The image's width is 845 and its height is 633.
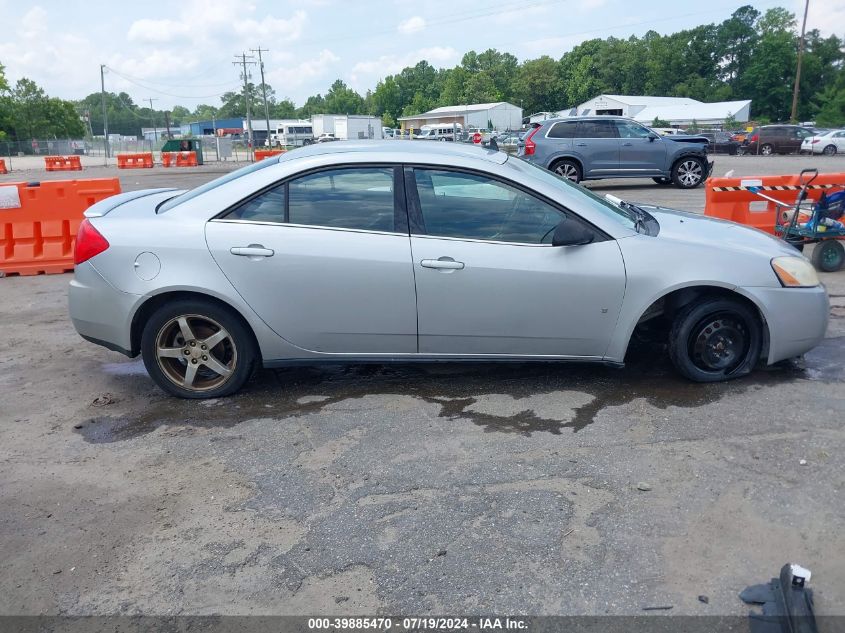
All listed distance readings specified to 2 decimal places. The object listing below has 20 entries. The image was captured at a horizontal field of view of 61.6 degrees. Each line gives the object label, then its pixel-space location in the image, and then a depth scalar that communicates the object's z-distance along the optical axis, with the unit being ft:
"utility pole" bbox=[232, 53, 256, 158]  254.74
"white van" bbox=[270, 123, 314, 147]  278.63
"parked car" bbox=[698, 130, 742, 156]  121.70
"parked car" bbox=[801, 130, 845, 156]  111.65
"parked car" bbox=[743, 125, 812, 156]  115.75
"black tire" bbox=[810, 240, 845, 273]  26.09
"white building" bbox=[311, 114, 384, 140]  193.26
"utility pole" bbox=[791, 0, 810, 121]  183.75
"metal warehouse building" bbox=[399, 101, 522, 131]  281.95
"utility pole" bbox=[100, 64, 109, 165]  254.06
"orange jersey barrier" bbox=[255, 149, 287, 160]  121.72
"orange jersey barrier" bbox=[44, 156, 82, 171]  136.26
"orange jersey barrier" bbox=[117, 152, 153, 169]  138.62
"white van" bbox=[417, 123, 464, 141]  195.93
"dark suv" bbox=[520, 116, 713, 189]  56.29
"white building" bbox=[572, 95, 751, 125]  211.00
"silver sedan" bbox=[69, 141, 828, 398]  14.21
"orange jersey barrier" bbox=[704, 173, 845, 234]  29.04
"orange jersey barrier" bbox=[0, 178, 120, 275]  28.71
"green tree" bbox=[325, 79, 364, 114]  497.46
